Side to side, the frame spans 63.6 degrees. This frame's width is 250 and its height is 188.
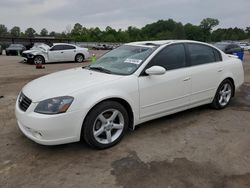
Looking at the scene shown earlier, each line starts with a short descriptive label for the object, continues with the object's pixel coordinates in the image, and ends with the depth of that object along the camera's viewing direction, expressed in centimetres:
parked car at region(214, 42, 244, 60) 1362
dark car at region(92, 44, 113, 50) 3914
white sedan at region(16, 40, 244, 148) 260
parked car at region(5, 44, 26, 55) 1996
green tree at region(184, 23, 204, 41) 7762
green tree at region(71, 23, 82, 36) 7154
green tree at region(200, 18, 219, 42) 8686
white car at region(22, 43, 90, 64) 1196
